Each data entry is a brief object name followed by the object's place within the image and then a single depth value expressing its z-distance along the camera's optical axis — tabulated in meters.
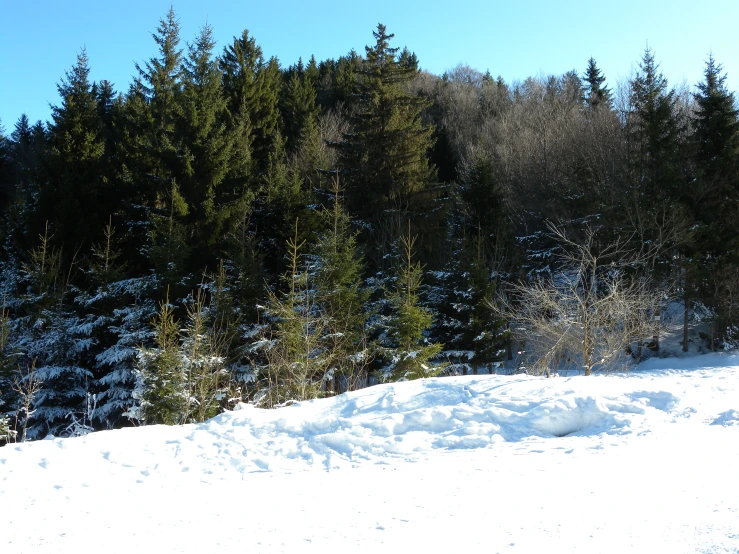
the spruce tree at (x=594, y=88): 41.53
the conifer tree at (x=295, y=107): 35.81
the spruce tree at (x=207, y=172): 22.20
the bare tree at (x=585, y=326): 14.12
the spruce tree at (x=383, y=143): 24.78
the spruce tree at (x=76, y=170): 22.80
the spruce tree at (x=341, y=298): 17.39
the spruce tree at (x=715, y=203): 22.75
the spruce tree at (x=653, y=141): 24.45
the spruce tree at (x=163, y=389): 12.80
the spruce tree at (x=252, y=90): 30.91
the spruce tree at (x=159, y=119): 22.30
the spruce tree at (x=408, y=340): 16.25
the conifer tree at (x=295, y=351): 13.98
